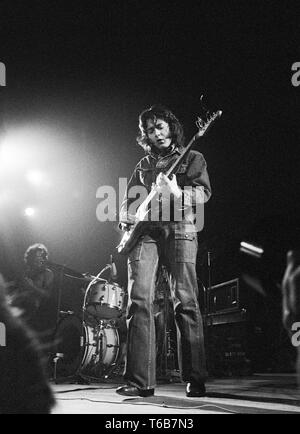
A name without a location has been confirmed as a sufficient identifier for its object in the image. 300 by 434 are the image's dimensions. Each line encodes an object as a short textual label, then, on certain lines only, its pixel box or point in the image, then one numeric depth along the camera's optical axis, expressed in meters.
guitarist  2.42
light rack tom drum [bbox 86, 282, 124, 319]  5.02
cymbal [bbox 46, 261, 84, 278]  4.93
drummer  4.73
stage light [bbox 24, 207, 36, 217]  8.03
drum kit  4.85
